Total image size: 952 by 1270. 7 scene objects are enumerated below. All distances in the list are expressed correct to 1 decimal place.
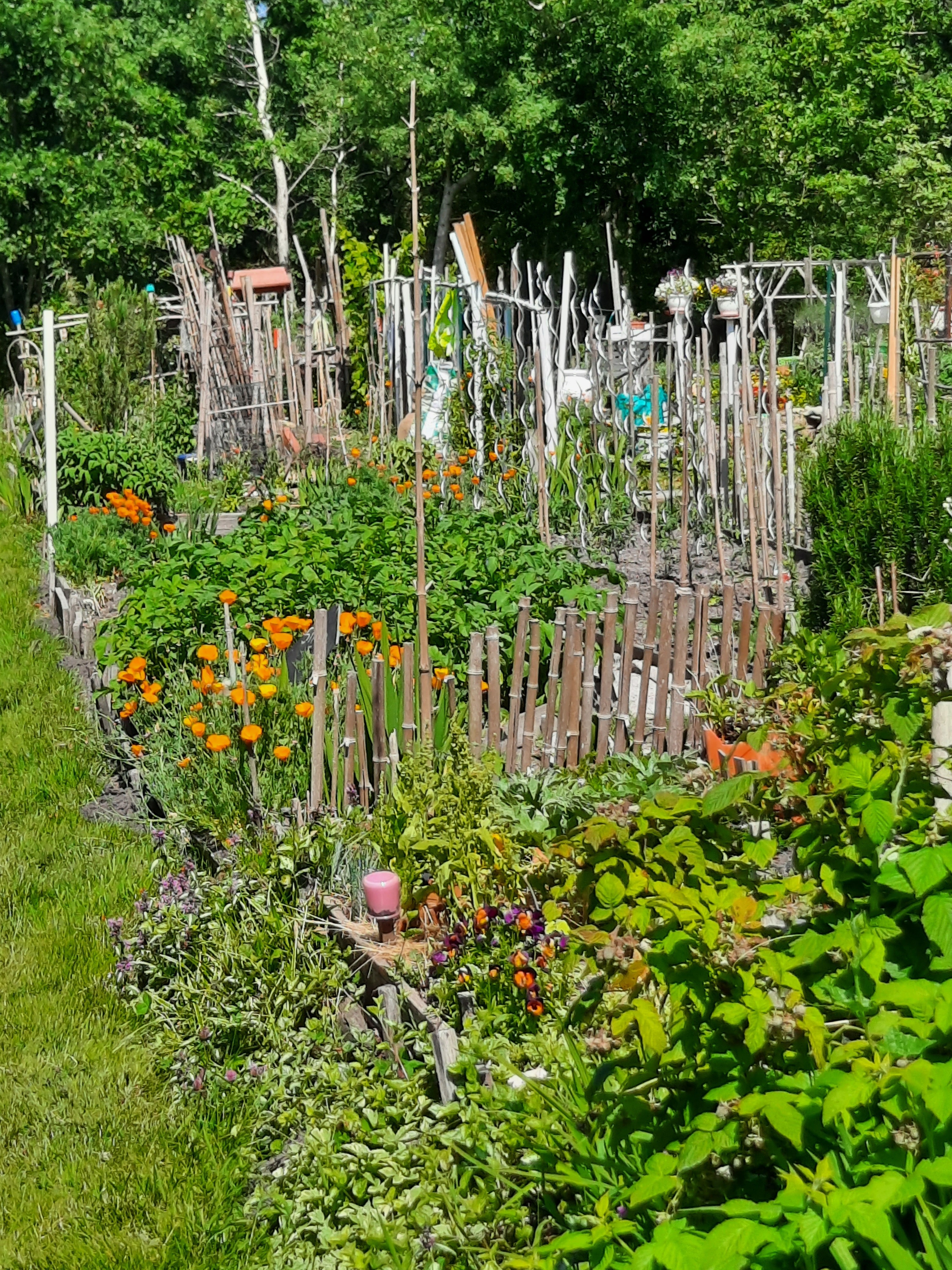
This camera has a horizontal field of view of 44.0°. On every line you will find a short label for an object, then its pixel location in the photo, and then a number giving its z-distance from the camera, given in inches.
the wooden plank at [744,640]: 179.6
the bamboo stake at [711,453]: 231.6
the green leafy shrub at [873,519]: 211.0
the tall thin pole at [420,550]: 134.3
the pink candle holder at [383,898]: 122.0
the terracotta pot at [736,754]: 132.2
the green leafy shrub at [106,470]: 333.1
